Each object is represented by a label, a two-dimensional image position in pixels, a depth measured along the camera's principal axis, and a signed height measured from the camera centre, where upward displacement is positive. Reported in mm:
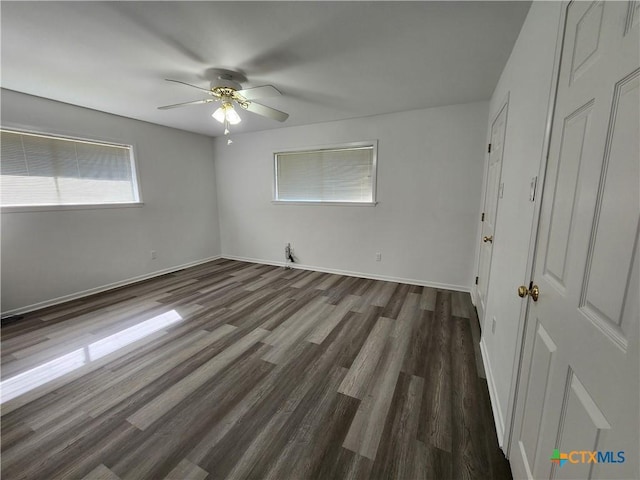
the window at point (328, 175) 3807 +400
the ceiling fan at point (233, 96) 2271 +959
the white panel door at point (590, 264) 549 -175
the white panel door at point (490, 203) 2164 -35
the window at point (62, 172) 2777 +348
